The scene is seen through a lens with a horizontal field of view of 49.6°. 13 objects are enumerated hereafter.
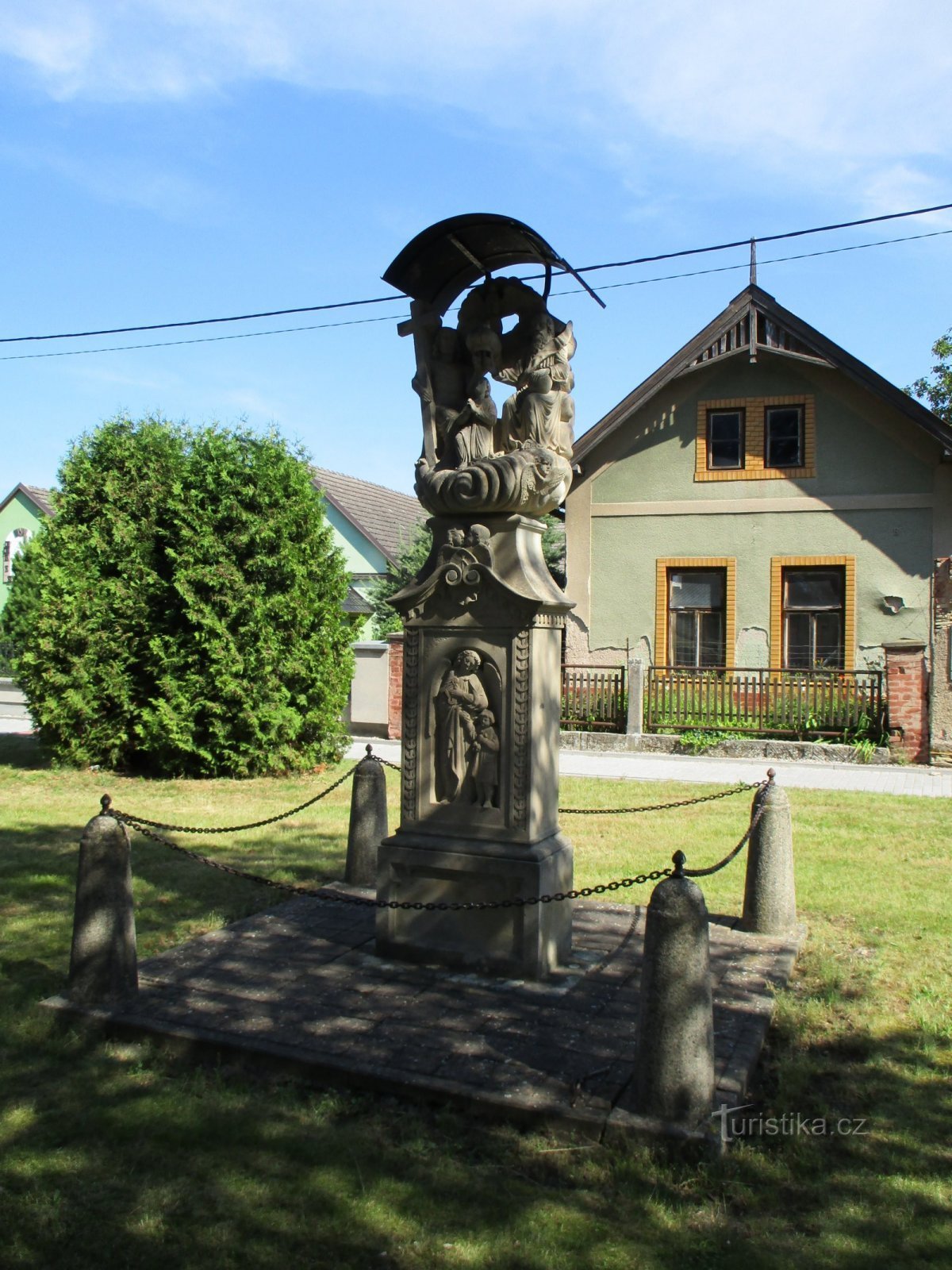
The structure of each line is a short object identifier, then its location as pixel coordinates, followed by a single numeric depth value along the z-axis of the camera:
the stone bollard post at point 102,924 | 4.96
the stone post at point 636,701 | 16.69
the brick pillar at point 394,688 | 17.47
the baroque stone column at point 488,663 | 5.44
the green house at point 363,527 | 29.88
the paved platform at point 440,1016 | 4.14
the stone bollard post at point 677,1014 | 3.86
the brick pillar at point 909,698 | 14.88
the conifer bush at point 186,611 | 12.44
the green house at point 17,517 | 37.09
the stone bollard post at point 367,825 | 7.23
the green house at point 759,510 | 17.91
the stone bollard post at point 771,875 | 6.32
